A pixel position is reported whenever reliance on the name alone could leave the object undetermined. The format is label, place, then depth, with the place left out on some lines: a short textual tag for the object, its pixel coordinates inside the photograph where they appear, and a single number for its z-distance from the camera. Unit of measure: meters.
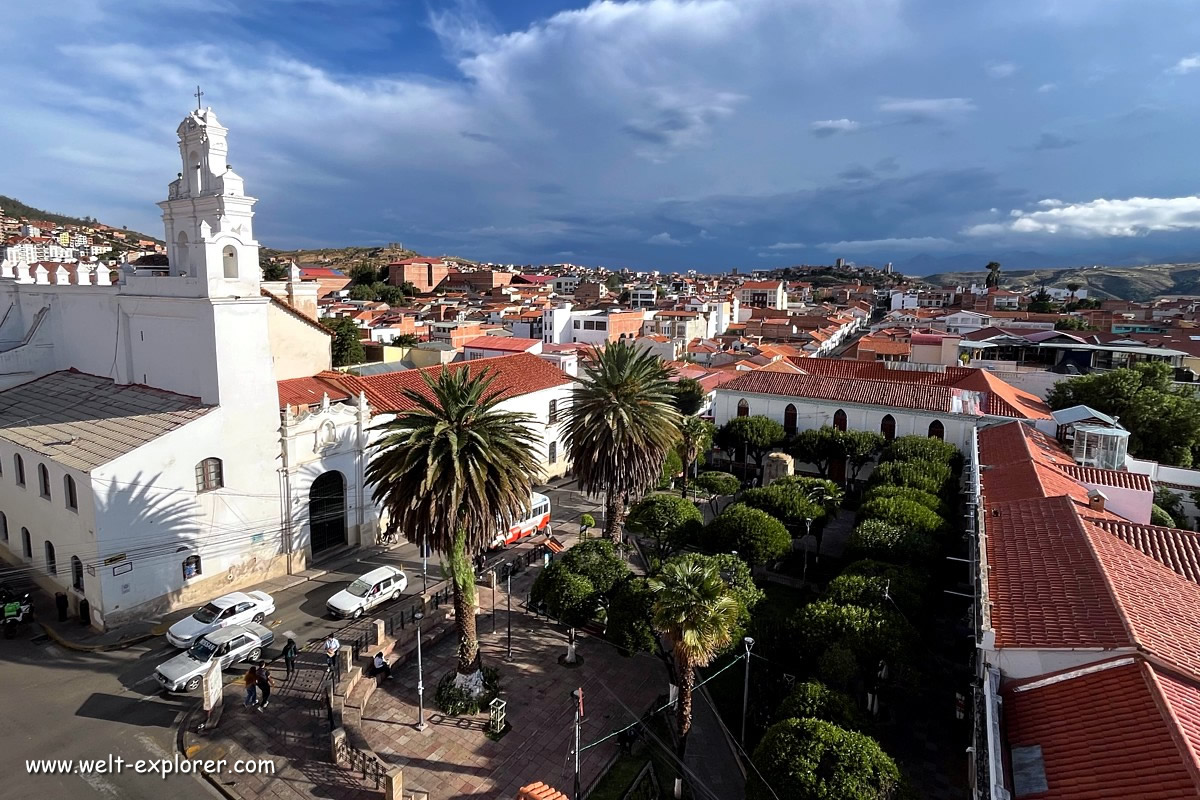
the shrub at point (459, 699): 20.14
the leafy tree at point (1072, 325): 100.31
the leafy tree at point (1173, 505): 32.63
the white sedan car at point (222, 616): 23.12
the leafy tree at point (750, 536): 26.72
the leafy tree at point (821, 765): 13.66
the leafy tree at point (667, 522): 29.11
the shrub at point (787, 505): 30.27
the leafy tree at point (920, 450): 37.59
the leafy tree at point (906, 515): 26.59
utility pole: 16.44
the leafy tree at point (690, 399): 53.66
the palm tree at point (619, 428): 28.89
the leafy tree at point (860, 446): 40.62
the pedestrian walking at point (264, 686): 20.31
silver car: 20.88
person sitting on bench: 21.60
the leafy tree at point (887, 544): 24.73
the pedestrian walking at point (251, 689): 20.16
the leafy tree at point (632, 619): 20.41
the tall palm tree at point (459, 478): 19.23
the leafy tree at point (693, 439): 40.81
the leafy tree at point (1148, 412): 41.12
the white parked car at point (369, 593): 25.81
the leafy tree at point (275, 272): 99.12
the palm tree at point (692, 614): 16.47
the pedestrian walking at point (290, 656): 21.70
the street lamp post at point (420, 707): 19.03
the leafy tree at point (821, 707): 15.95
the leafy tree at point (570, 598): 22.20
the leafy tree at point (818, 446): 41.44
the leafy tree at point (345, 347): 59.75
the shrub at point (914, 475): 32.44
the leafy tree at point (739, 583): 20.06
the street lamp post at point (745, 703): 18.27
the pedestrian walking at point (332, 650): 20.97
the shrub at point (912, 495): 29.44
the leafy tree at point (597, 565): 23.09
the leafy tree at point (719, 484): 36.78
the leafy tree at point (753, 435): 43.91
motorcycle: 24.28
